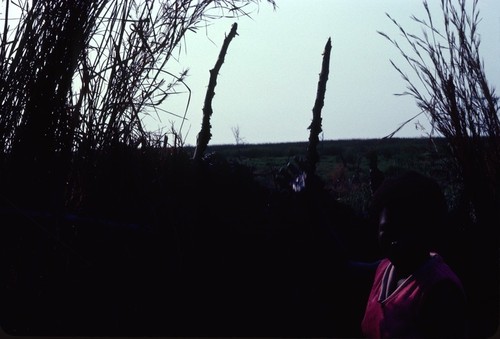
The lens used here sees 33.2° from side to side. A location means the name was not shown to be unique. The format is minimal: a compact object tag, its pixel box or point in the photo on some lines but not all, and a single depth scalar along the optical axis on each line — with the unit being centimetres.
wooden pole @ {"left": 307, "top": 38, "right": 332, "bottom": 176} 498
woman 227
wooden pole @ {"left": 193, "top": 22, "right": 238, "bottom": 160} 553
